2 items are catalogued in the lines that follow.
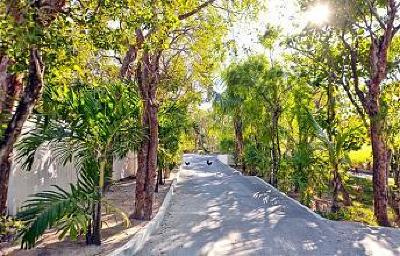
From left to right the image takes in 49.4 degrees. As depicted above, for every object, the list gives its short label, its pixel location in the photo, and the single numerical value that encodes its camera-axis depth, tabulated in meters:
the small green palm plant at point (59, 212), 5.88
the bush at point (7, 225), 4.69
